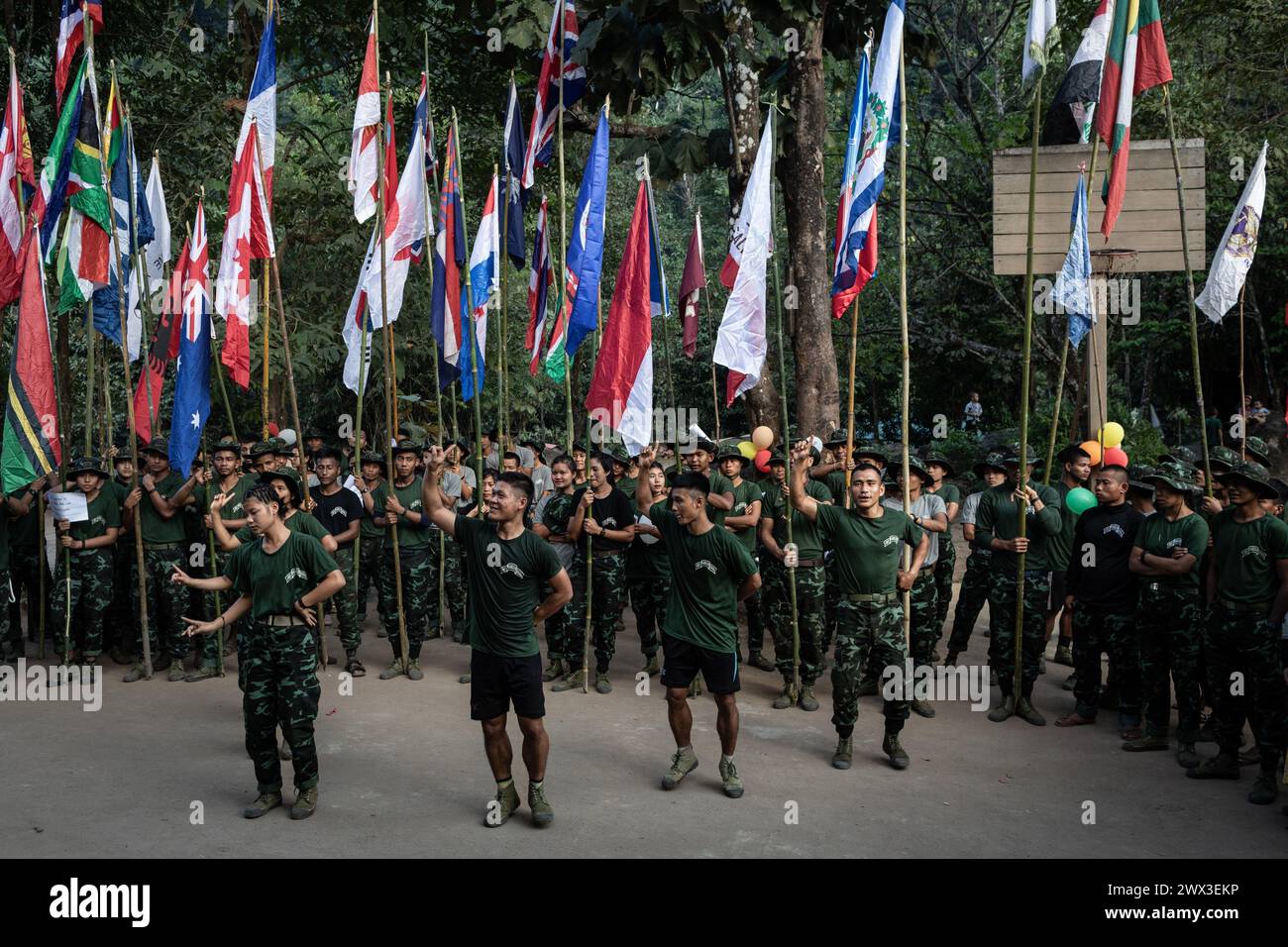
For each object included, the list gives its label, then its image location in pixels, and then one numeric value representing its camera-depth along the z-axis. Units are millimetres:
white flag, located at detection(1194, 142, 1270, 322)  9938
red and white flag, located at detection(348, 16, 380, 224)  10477
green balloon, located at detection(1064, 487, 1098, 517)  10669
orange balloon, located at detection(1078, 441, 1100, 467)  11367
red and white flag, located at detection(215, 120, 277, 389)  10266
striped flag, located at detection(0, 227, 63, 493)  9508
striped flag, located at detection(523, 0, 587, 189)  10625
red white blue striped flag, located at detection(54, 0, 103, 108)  10820
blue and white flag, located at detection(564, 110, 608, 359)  9734
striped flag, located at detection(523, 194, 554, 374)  11773
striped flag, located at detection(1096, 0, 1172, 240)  8781
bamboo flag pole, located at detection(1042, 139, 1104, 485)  9130
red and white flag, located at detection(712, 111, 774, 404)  9266
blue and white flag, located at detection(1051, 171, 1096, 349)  9172
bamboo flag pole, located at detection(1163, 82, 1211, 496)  8688
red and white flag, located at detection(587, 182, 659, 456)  9242
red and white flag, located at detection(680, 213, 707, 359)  11836
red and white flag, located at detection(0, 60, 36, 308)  10594
